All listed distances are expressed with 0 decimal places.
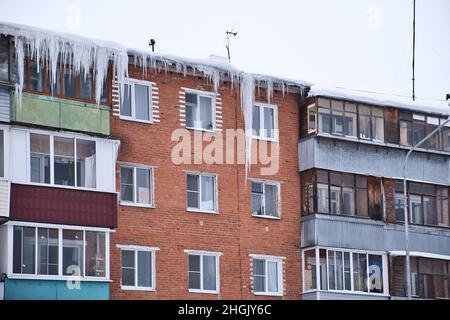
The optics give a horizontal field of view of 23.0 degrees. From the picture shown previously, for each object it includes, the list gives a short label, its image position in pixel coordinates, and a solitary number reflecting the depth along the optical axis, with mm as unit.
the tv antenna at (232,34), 46406
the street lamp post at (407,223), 41969
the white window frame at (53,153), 36244
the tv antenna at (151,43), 45047
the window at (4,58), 36594
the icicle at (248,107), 41862
